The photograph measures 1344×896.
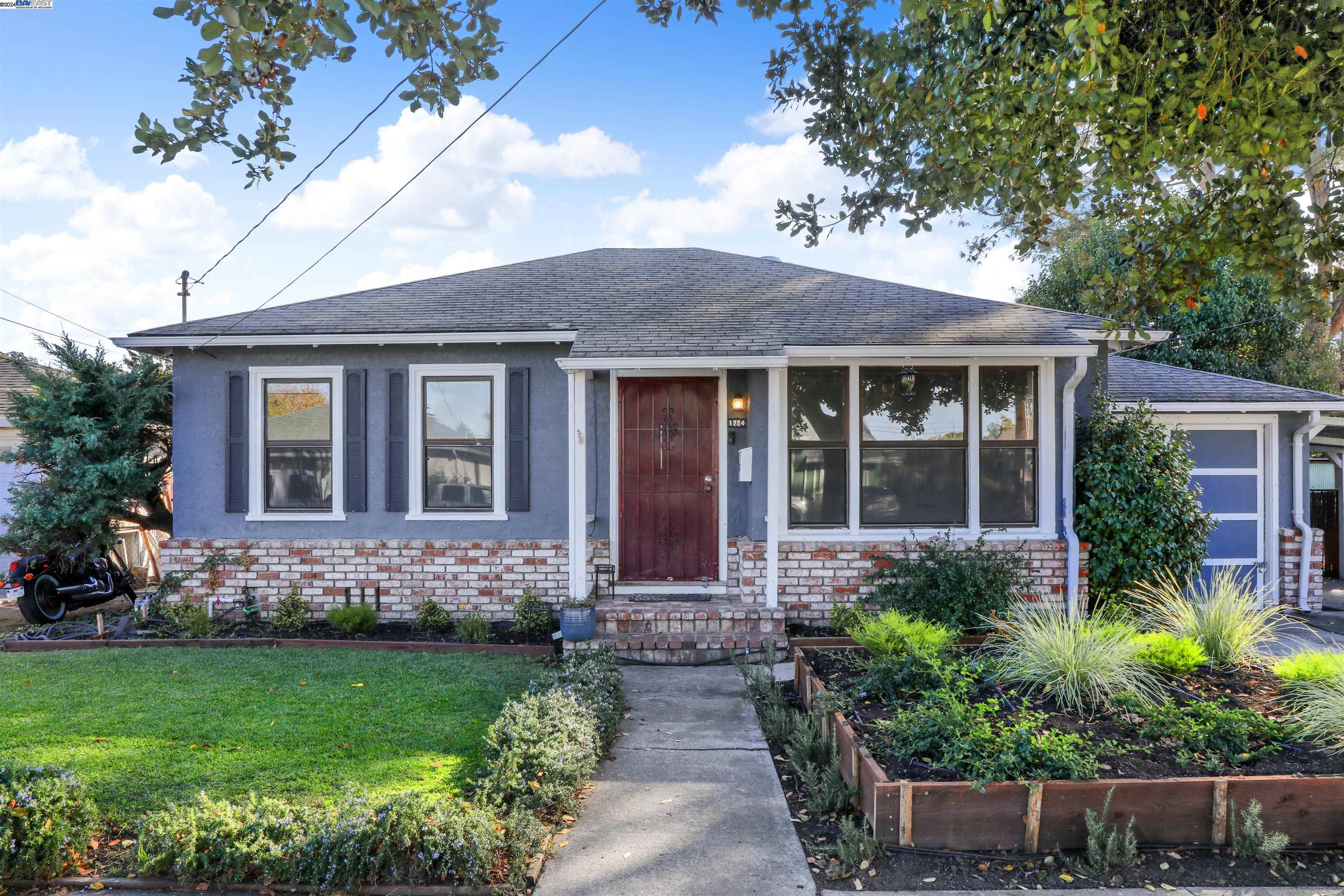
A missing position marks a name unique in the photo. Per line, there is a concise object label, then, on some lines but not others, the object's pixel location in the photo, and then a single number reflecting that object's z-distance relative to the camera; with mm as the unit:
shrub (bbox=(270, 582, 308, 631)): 7543
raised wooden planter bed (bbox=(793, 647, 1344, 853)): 3227
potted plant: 6559
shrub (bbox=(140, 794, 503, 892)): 2961
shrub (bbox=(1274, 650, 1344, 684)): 4258
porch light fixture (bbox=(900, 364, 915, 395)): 7316
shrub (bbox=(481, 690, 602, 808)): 3518
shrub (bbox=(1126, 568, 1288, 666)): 5086
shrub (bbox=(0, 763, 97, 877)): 3027
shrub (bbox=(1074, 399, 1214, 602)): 7184
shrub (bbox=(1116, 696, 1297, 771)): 3650
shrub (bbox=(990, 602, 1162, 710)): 4352
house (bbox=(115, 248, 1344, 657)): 7301
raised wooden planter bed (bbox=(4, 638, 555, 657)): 6828
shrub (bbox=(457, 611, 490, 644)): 7023
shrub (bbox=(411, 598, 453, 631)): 7477
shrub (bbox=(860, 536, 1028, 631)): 6445
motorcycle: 8109
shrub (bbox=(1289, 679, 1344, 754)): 3789
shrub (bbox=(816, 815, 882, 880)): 3139
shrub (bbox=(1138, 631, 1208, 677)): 4707
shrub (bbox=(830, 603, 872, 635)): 6812
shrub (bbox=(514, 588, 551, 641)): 7242
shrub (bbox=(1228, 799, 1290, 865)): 3076
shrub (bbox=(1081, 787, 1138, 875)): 3057
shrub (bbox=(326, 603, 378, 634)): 7383
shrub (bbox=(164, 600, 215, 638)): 7199
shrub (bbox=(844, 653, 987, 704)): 4461
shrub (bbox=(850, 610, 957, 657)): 4977
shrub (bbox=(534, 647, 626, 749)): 4664
